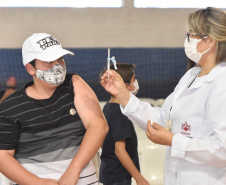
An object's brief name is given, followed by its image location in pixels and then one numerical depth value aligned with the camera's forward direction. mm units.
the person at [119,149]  2469
